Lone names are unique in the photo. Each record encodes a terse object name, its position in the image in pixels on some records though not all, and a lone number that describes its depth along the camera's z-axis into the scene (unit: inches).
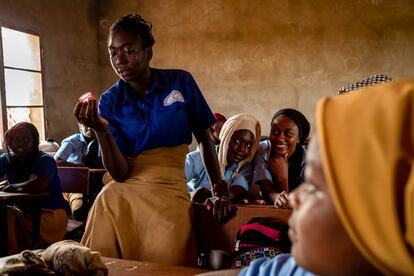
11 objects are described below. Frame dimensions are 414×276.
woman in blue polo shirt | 61.5
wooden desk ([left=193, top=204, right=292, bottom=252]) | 66.2
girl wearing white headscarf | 105.0
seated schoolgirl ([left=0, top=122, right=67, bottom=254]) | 108.8
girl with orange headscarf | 18.2
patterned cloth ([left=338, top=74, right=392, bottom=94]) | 84.0
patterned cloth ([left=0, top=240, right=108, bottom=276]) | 42.9
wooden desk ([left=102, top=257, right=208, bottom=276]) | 50.2
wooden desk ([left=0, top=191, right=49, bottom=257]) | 98.9
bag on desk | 59.8
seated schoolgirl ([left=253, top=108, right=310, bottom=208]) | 103.3
